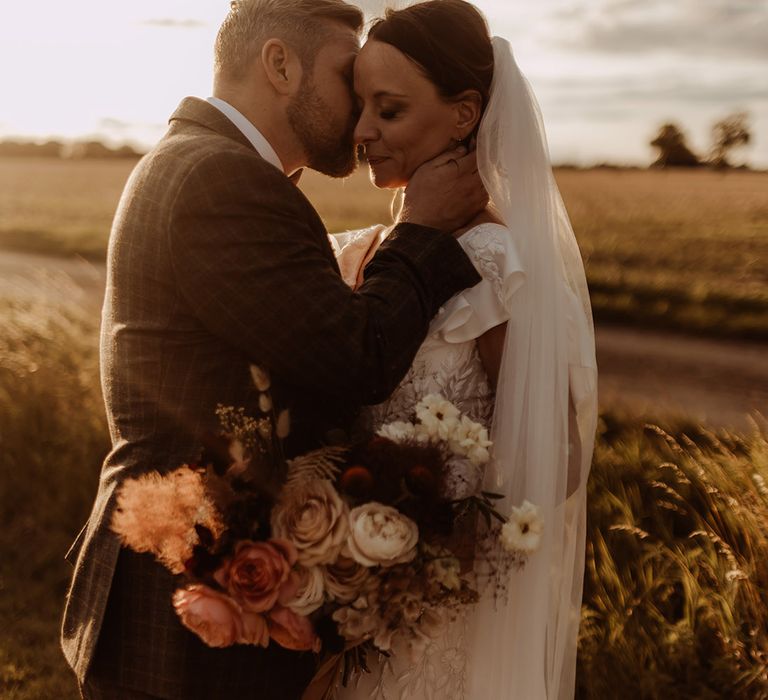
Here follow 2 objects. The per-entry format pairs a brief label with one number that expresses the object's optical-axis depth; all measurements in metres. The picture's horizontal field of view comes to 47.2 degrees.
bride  2.67
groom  2.19
